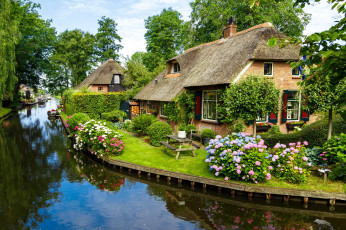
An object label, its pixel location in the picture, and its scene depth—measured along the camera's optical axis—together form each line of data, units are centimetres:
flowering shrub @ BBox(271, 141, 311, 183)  862
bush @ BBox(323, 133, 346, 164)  869
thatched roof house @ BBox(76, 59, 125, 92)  4081
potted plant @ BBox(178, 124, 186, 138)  1220
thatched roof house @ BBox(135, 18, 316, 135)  1405
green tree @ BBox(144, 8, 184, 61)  3893
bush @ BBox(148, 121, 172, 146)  1436
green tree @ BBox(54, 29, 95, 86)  4719
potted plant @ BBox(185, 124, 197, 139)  1564
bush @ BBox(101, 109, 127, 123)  2380
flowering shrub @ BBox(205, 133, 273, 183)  859
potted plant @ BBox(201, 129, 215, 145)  1401
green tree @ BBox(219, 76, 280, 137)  1090
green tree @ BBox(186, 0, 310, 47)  2674
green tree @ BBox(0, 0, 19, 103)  2483
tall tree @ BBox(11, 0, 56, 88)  4091
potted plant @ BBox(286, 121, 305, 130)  1477
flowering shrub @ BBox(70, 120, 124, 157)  1246
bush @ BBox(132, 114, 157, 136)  1722
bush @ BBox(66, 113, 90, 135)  1776
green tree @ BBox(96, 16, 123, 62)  5030
